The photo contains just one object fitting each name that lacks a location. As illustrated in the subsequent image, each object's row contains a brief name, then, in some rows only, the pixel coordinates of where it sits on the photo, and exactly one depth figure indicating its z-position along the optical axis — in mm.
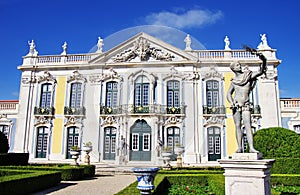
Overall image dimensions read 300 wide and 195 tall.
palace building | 17094
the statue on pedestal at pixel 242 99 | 5211
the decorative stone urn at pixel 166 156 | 12773
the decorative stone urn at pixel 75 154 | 12935
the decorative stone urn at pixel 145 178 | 4867
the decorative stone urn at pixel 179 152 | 13750
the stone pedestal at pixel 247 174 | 4578
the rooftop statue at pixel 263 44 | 18078
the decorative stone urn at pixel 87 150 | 14784
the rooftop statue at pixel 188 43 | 18389
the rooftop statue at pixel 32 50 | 20062
